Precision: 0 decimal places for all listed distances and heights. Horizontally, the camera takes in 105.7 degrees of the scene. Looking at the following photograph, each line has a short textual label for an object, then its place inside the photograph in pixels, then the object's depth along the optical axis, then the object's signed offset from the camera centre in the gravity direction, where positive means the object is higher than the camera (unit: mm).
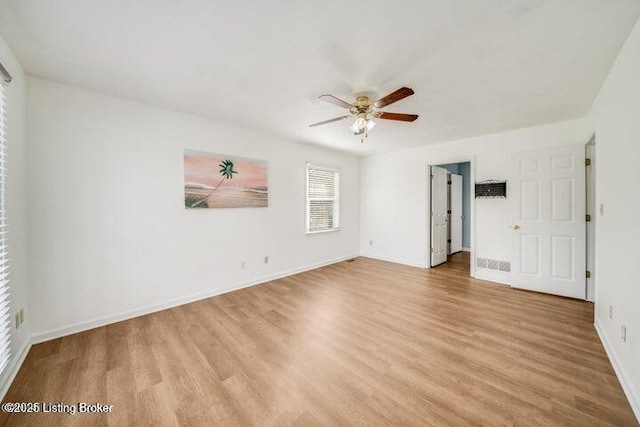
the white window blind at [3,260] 1702 -339
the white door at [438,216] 4978 -143
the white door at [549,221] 3260 -179
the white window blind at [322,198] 4844 +252
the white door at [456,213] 6188 -111
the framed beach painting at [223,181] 3191 +432
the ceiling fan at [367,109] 2158 +1003
